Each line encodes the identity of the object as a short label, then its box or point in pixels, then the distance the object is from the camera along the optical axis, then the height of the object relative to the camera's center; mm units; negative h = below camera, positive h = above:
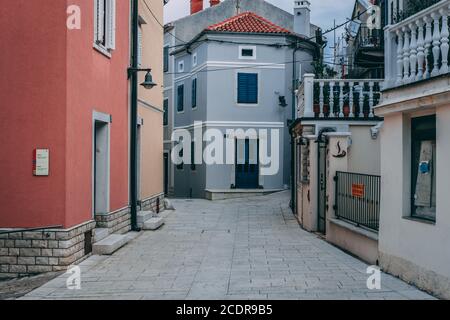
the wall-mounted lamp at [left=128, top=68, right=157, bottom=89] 12891 +1920
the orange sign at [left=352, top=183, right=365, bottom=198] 10392 -468
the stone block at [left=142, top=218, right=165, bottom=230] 14227 -1554
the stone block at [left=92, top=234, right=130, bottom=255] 10656 -1590
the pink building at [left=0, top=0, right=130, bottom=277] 9008 +553
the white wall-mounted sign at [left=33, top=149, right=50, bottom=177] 9000 +31
